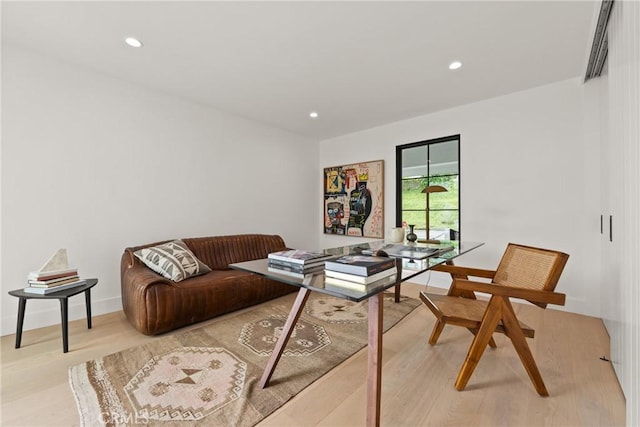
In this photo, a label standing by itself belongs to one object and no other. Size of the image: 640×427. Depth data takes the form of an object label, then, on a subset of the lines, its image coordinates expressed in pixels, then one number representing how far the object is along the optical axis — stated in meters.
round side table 1.90
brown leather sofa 2.15
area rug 1.33
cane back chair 1.45
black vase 2.52
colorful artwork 4.18
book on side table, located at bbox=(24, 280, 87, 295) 1.96
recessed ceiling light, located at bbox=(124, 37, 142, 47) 2.09
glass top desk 1.04
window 3.51
